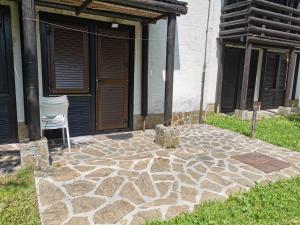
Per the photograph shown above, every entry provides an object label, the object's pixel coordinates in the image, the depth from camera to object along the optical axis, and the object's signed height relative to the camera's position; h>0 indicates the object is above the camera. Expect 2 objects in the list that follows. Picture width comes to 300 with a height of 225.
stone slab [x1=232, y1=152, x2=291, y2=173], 4.42 -1.58
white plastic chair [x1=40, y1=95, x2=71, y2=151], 4.60 -0.78
